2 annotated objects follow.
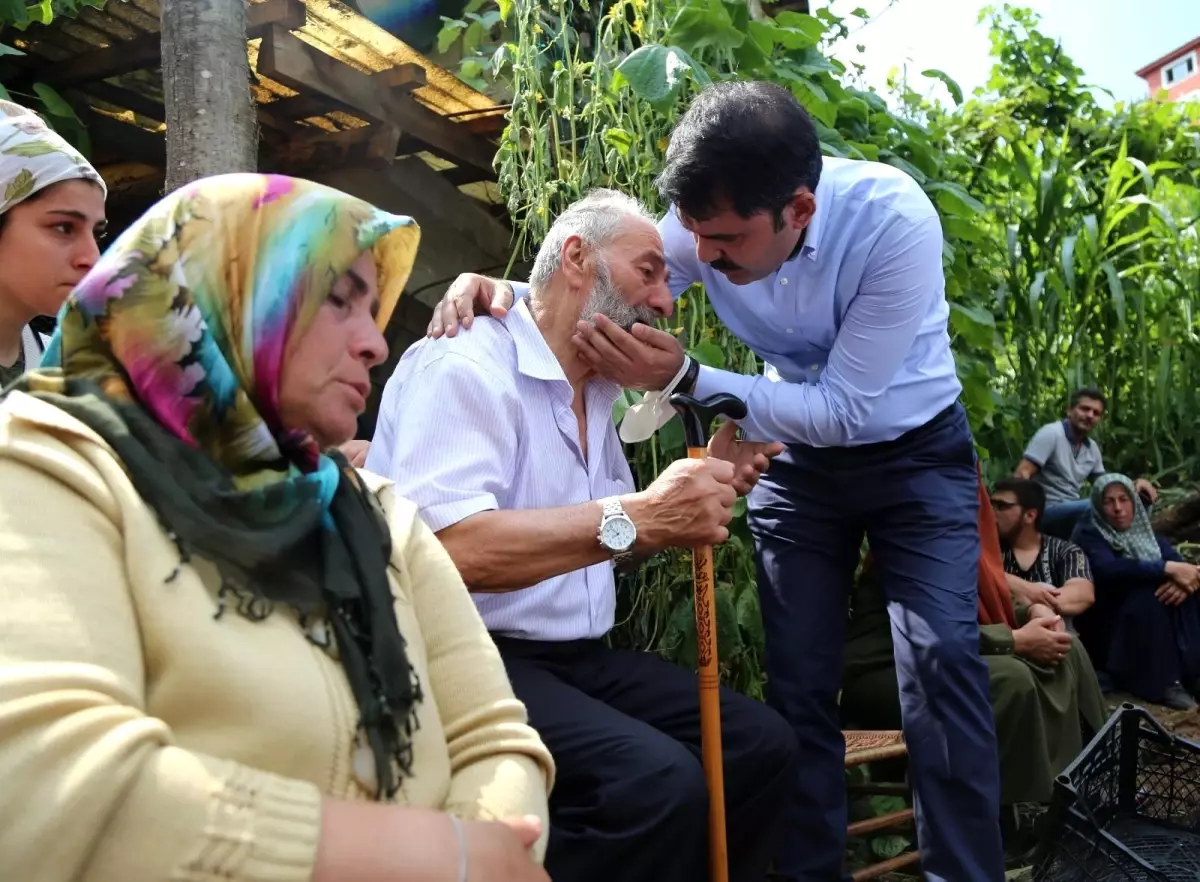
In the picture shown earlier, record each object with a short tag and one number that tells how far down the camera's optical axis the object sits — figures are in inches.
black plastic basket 100.9
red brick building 1574.8
